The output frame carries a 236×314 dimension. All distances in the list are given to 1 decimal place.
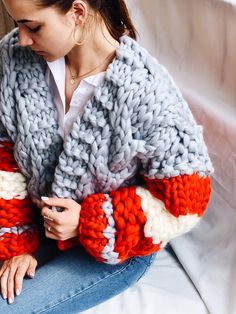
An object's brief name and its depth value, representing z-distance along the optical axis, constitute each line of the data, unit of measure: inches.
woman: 26.3
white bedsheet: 32.3
